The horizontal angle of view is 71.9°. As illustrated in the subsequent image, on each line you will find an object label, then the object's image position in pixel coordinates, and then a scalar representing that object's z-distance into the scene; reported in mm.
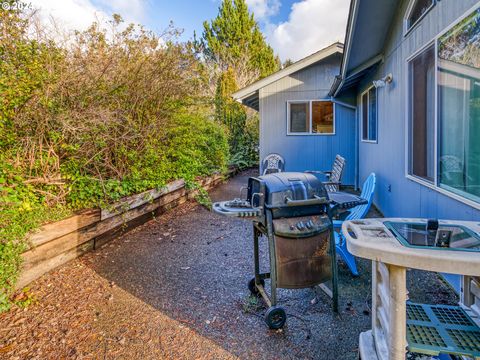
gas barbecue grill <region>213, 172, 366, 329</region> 2520
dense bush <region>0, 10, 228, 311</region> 3279
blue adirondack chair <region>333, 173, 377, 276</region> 3447
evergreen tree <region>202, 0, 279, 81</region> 21625
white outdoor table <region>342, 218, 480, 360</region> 1448
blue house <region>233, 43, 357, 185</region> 9219
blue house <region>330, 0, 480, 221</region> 2760
